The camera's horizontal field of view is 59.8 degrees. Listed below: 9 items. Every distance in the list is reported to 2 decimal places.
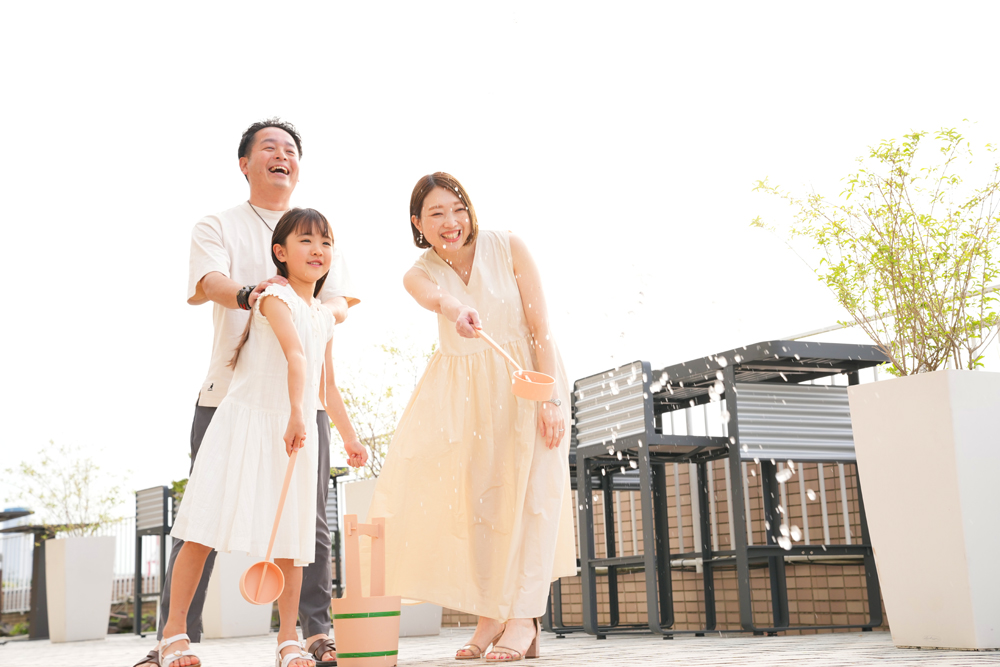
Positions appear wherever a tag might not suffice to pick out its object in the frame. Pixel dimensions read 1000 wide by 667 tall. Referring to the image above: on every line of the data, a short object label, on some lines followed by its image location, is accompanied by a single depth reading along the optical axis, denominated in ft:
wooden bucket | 6.93
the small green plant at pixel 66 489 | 28.84
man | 8.11
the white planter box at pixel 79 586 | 25.86
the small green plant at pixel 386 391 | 21.58
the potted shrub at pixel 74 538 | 26.03
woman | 8.21
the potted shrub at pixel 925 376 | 7.50
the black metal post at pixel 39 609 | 29.37
